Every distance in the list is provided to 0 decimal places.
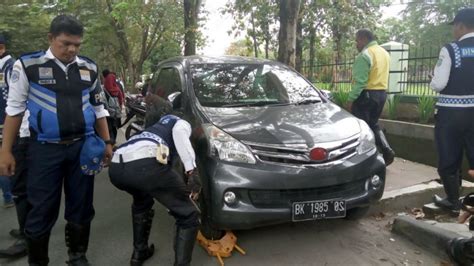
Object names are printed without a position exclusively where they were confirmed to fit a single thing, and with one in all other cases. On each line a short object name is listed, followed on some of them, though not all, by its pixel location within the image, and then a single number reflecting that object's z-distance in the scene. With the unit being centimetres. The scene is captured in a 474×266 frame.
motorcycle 738
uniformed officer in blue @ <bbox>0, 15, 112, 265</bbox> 294
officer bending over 296
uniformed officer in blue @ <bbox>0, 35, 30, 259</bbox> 358
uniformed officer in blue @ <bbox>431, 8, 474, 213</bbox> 387
